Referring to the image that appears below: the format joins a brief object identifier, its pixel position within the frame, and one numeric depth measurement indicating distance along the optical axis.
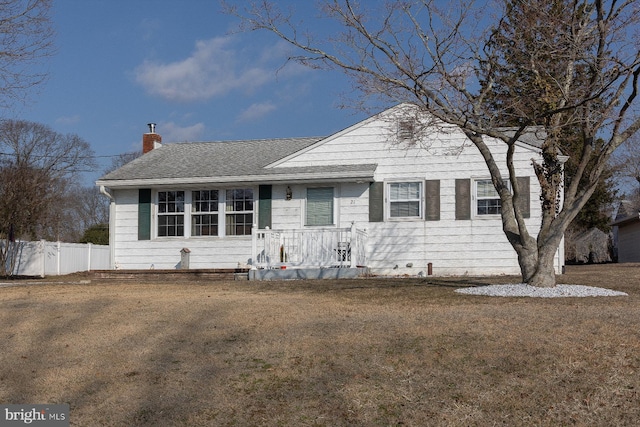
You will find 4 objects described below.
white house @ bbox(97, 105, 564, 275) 15.98
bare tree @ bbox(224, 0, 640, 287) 9.91
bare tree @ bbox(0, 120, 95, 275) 23.58
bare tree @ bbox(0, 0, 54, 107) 13.81
